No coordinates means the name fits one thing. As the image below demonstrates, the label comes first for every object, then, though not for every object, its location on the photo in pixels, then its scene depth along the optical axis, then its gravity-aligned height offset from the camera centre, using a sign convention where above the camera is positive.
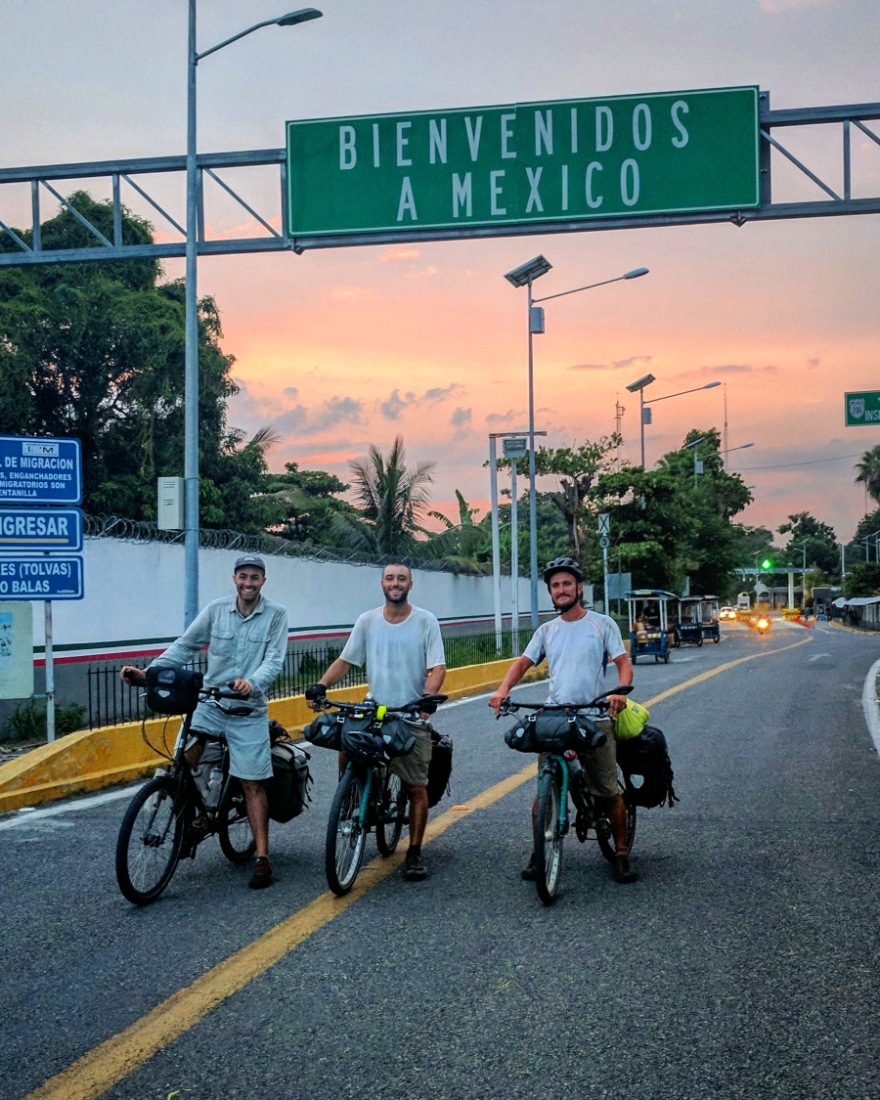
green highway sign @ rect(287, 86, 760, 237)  11.85 +4.14
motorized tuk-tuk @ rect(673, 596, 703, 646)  43.03 -1.98
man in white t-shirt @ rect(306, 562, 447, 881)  6.61 -0.50
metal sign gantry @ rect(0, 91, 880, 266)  11.70 +3.72
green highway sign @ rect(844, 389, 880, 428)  19.91 +2.67
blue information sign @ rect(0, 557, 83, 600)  10.80 +0.02
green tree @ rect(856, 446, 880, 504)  105.25 +8.52
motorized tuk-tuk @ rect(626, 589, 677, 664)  33.50 -1.67
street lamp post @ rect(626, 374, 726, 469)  48.69 +7.60
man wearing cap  6.34 -0.46
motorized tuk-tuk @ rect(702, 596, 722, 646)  46.47 -2.00
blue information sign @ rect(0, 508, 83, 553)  10.83 +0.48
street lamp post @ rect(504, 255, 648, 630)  31.08 +7.64
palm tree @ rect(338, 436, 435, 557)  36.16 +2.29
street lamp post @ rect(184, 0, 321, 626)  13.27 +2.82
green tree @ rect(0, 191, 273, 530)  27.81 +5.10
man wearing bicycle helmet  6.35 -0.47
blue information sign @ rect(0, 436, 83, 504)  10.84 +1.02
